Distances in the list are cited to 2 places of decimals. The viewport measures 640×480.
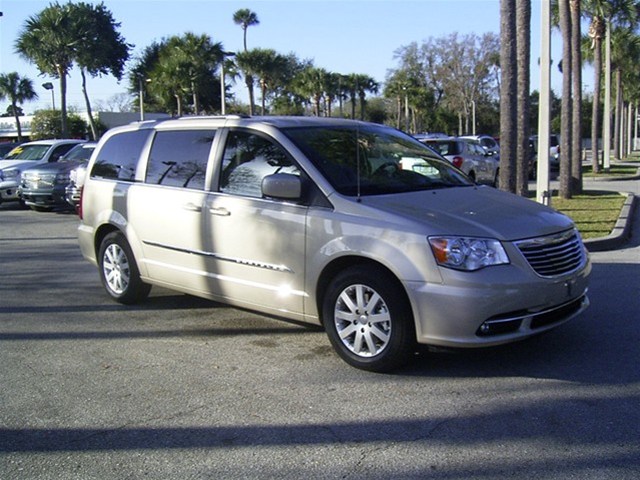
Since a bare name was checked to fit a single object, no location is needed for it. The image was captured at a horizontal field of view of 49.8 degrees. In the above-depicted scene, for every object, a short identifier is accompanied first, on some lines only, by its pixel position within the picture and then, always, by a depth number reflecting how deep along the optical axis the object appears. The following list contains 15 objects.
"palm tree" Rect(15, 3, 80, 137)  37.44
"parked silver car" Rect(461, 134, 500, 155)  20.75
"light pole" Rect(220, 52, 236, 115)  25.52
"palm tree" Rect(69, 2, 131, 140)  38.75
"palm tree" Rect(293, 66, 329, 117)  49.75
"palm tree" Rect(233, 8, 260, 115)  54.78
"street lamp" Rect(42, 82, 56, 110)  47.34
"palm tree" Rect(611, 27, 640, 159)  37.89
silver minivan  4.70
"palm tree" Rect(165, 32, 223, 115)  37.16
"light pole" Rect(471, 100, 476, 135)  58.68
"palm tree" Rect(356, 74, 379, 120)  56.03
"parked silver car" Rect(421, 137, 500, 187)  18.53
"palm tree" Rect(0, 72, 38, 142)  69.81
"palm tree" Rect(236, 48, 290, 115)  41.81
